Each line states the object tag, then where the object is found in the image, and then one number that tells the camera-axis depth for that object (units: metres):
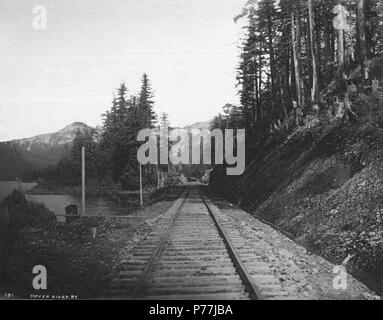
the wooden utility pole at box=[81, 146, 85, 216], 15.97
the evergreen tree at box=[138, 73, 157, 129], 58.48
